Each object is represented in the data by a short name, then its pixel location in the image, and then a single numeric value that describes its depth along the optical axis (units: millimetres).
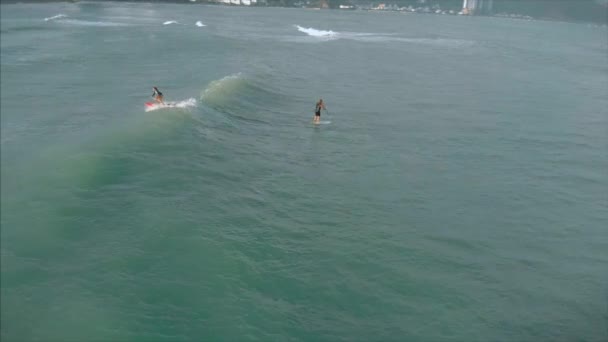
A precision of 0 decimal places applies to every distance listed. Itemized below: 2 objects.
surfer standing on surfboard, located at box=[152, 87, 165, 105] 35259
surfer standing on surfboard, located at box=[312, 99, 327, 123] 34812
